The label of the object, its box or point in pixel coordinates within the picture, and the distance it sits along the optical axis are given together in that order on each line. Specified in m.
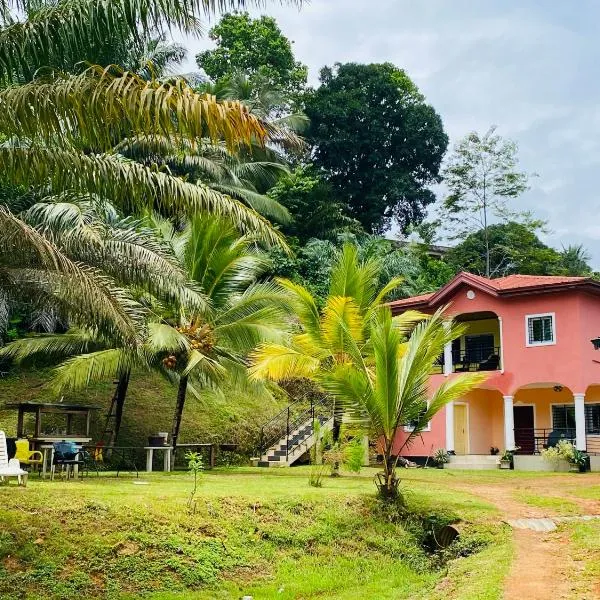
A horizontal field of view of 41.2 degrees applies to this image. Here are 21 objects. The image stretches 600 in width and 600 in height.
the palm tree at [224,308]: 19.19
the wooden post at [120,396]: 19.67
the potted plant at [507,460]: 24.45
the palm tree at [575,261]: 44.03
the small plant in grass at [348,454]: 14.52
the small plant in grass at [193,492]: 11.30
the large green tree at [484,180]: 39.84
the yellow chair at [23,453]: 14.07
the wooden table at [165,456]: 18.50
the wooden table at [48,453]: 14.97
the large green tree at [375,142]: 43.94
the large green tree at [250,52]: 45.97
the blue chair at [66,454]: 14.60
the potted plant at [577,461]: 22.39
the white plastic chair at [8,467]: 12.01
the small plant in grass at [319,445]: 15.49
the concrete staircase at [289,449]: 23.06
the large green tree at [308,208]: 35.88
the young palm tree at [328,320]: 17.53
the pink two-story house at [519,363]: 24.39
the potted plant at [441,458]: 25.41
